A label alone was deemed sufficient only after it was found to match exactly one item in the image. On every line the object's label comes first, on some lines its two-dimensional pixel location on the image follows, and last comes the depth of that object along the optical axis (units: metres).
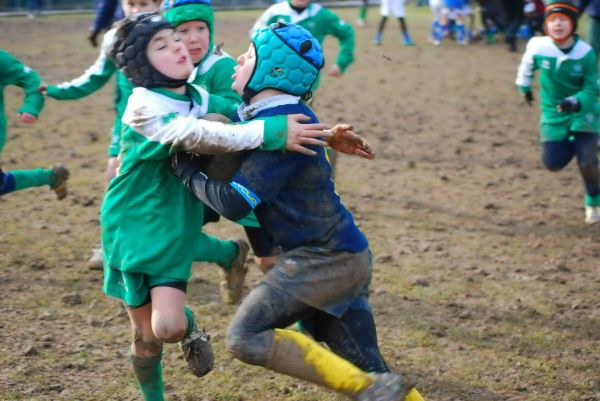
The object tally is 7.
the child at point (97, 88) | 11.64
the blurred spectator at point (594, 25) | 22.78
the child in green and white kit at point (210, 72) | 9.66
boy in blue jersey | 6.78
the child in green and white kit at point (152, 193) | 7.18
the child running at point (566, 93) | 13.86
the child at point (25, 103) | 11.86
